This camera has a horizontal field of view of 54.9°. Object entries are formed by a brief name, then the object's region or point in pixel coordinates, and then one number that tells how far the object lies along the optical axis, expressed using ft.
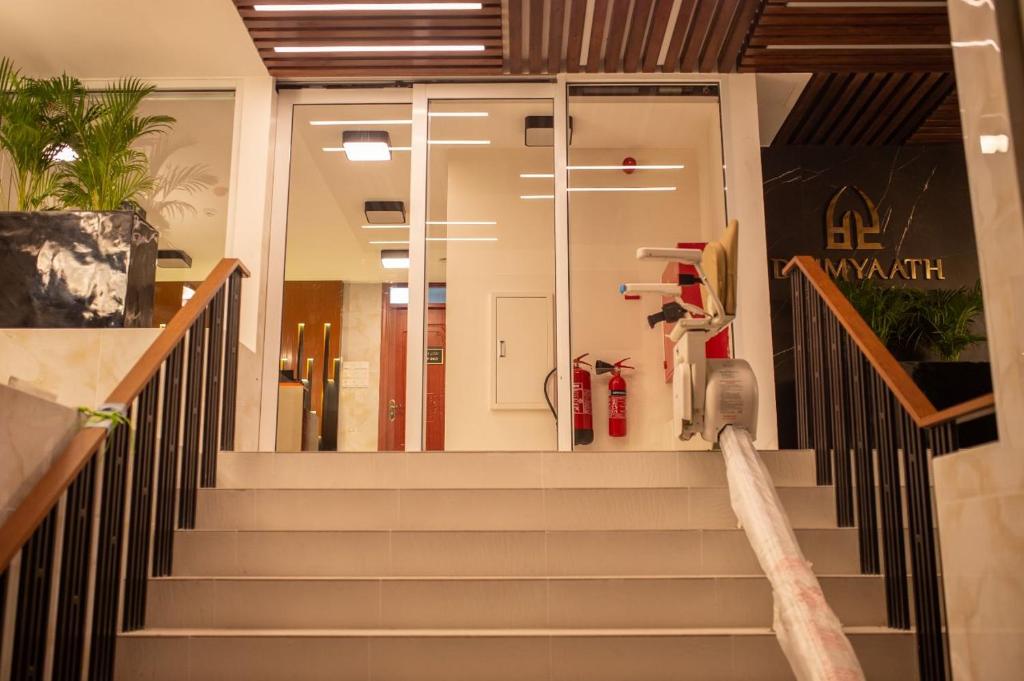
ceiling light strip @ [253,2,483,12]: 19.51
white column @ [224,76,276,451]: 20.92
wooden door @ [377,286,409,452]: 24.21
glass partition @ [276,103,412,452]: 23.07
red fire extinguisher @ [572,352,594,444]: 21.56
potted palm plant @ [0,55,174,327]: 17.35
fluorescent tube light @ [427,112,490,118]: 22.84
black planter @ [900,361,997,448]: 21.06
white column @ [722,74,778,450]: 20.98
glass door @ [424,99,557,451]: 21.84
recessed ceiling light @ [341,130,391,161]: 23.08
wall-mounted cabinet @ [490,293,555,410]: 21.90
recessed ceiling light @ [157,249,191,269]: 21.12
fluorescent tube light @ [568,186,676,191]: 22.51
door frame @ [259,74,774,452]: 21.29
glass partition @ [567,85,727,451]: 21.83
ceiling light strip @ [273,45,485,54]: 21.06
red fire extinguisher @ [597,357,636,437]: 21.67
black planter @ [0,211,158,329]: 17.30
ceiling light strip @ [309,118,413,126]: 22.94
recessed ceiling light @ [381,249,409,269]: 24.18
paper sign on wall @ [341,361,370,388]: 25.98
